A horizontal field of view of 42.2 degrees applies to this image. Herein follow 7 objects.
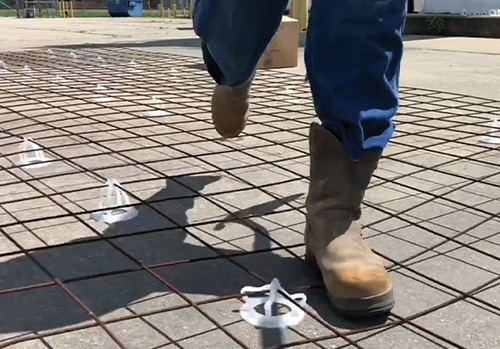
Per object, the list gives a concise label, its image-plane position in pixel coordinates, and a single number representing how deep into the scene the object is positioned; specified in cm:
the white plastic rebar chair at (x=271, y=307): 92
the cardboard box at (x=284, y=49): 360
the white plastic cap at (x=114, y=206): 132
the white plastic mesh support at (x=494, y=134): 195
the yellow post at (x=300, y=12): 408
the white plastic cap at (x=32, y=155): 170
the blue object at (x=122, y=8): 1622
